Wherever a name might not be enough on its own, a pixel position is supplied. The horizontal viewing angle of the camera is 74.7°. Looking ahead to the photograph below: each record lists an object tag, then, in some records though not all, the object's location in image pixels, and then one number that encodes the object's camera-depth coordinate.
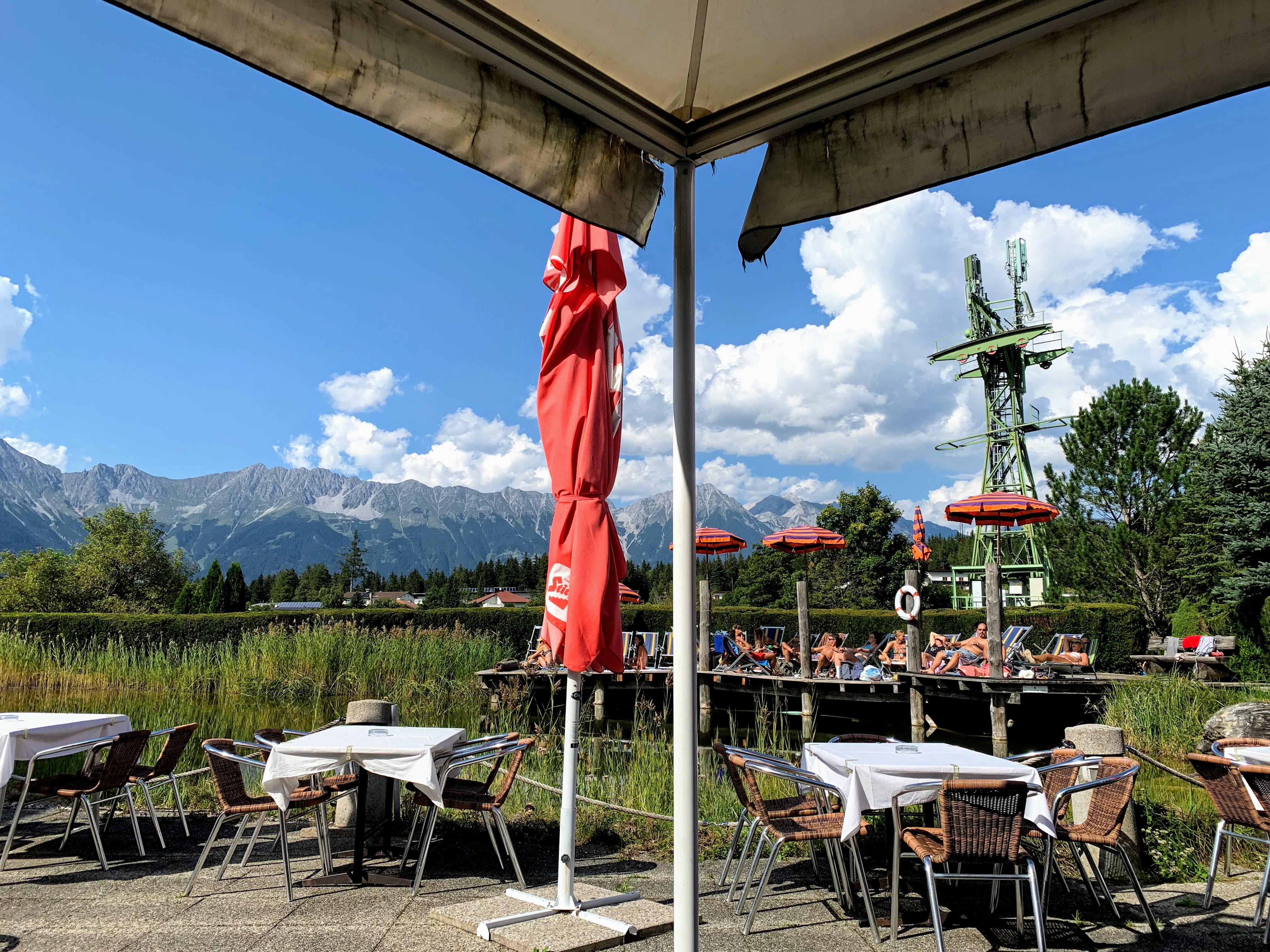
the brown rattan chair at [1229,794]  3.92
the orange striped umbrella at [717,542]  16.67
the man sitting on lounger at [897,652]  15.28
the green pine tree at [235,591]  32.38
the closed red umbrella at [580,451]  3.33
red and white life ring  12.54
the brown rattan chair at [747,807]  4.02
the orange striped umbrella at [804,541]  16.33
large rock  6.62
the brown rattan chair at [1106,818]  3.64
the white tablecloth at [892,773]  3.49
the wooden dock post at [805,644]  13.59
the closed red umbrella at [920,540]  19.78
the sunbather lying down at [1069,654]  13.47
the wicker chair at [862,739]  4.78
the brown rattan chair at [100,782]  4.52
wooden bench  13.42
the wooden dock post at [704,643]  14.60
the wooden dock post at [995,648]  12.00
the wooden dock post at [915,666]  12.65
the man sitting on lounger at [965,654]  13.22
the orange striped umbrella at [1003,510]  13.08
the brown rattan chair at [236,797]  4.07
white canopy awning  1.36
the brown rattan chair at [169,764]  4.89
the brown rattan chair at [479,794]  3.99
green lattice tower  37.00
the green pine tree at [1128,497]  23.02
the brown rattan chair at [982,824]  3.28
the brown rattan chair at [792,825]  3.63
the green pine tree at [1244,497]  12.47
